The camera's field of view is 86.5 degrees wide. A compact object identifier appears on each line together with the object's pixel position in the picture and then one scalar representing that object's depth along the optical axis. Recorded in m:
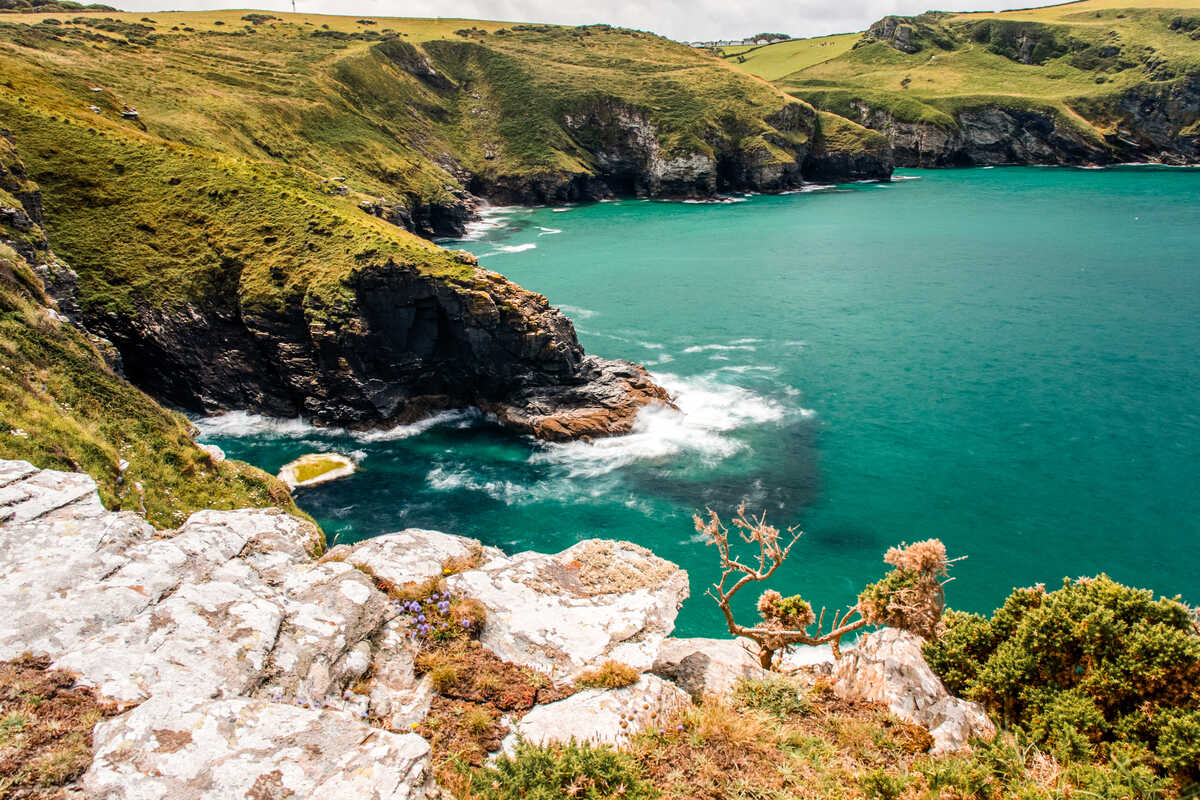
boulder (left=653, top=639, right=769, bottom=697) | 13.45
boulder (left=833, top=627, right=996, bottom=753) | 12.76
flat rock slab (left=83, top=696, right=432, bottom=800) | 7.91
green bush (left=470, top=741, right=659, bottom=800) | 9.32
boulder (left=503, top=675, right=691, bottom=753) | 10.99
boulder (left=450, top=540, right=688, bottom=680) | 13.49
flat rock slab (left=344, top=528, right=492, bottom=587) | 14.48
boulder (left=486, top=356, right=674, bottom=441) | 51.16
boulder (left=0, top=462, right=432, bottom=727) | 10.16
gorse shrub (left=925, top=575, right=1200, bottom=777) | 11.52
